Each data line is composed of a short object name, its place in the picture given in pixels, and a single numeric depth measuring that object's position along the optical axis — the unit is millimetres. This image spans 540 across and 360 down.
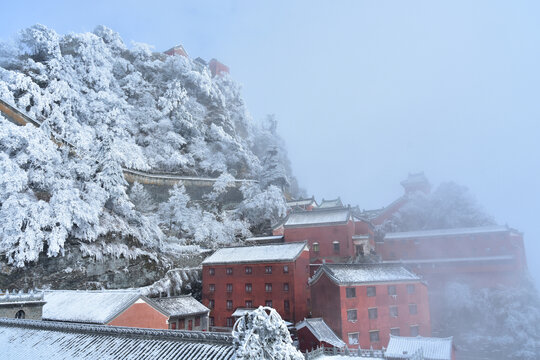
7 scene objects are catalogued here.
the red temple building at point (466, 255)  43781
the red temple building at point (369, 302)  31516
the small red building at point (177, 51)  85006
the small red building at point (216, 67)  93512
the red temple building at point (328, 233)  44969
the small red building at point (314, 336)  28969
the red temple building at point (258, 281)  35781
